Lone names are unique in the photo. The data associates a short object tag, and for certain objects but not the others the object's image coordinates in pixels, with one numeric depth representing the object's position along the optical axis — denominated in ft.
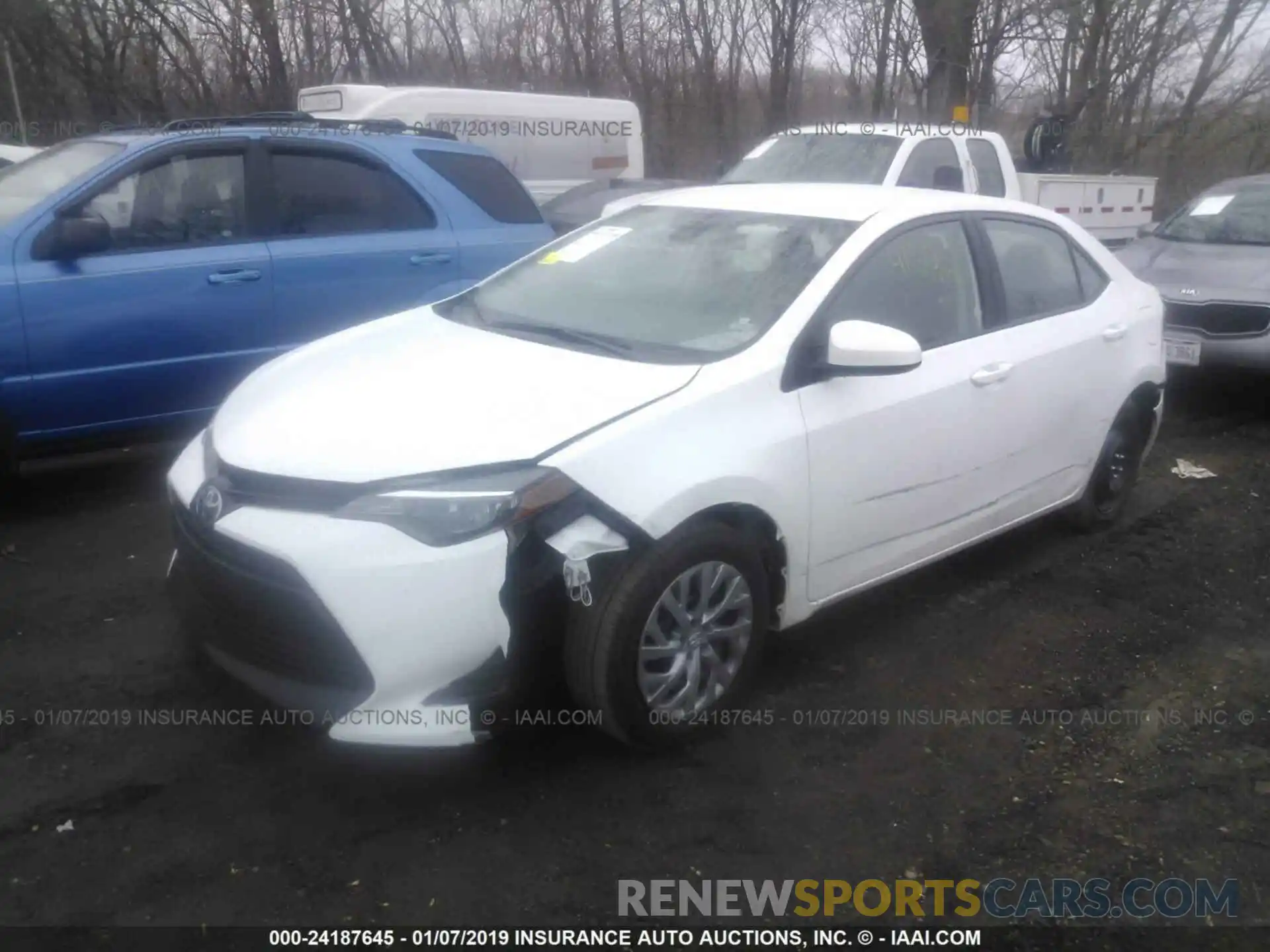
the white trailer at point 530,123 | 32.94
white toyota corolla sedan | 9.28
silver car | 23.54
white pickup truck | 29.43
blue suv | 15.88
